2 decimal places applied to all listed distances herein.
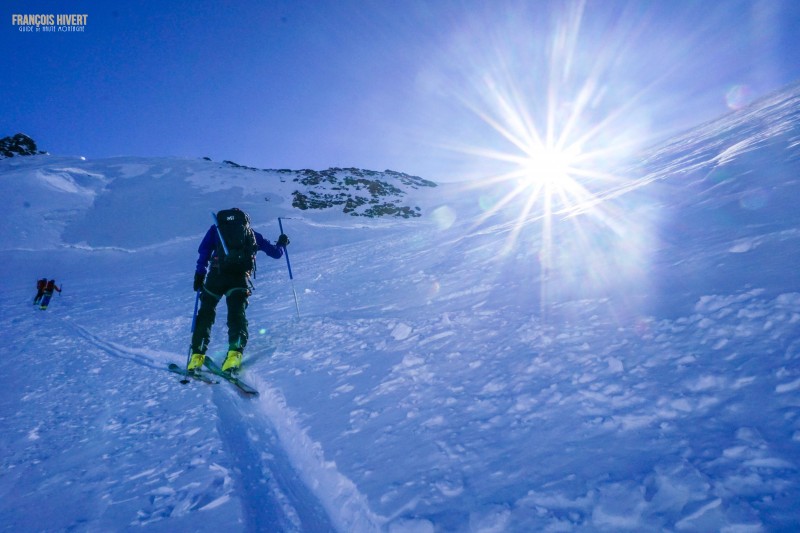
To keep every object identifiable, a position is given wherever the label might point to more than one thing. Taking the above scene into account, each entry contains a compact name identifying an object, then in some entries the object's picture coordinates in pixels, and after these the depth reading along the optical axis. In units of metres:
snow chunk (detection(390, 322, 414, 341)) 4.47
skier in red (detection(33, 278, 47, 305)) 13.55
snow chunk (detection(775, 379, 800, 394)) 1.85
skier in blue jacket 5.24
